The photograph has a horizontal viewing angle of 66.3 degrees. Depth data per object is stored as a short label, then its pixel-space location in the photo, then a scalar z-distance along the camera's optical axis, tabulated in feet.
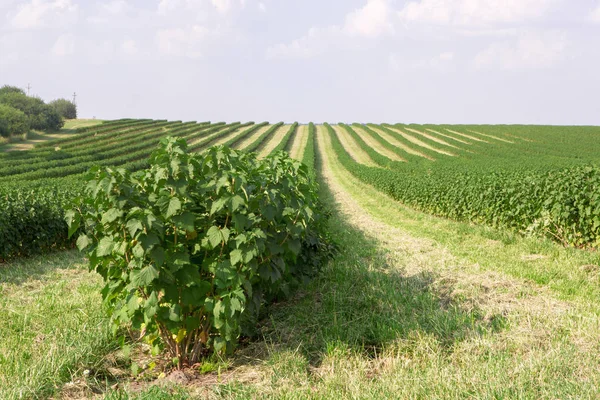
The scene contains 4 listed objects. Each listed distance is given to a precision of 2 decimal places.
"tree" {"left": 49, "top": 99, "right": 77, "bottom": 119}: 277.64
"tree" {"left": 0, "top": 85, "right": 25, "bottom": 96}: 293.76
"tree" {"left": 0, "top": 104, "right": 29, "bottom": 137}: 174.95
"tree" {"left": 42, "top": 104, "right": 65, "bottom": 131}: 202.18
